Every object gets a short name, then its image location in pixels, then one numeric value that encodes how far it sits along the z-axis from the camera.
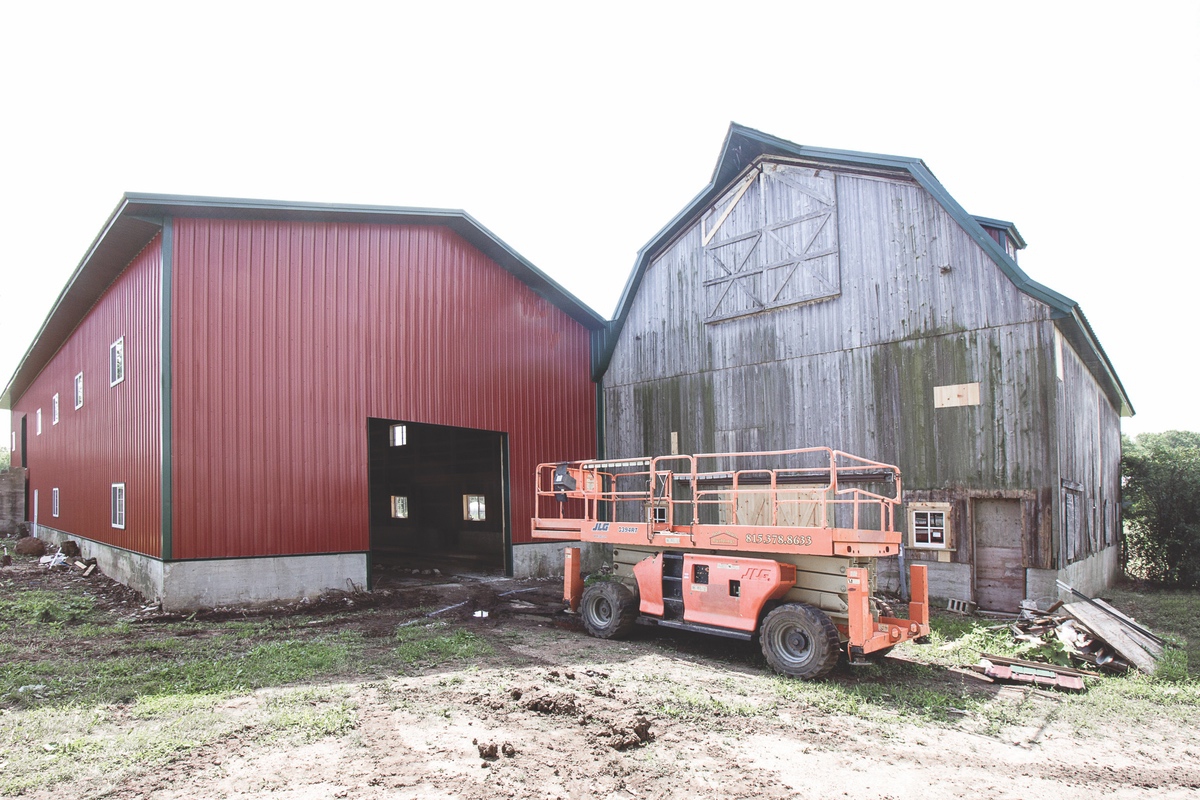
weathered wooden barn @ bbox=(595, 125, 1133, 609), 12.80
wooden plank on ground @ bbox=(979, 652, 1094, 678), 8.62
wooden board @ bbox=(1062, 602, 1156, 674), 9.09
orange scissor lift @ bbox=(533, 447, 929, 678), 8.45
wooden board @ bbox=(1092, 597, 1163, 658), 9.82
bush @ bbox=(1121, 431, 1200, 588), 19.45
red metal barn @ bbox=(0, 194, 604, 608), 13.18
